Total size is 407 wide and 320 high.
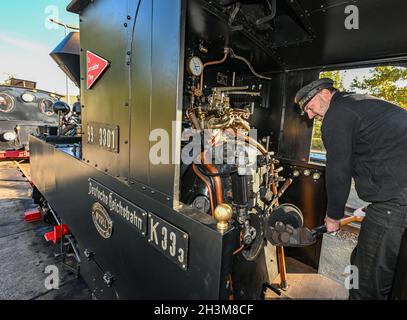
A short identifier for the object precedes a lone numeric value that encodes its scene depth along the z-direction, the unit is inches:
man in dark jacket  59.4
